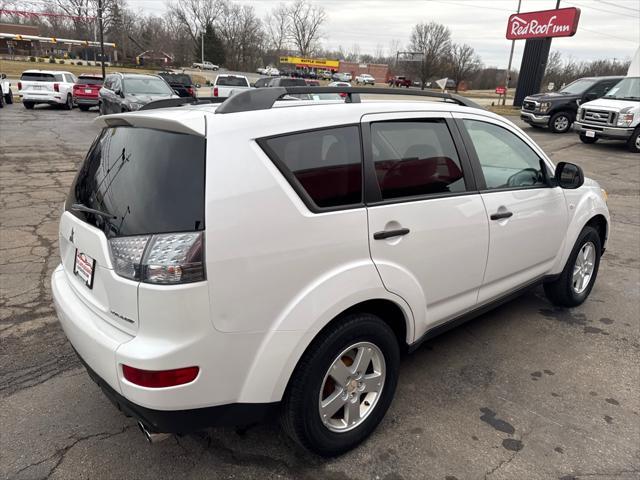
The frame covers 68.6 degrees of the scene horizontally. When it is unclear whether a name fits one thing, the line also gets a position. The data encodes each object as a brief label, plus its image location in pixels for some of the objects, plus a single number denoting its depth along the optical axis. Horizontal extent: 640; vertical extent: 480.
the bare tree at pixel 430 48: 52.03
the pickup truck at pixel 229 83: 19.55
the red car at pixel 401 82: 53.66
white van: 13.58
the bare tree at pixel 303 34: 94.75
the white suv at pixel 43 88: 20.09
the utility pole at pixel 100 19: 30.70
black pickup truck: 16.88
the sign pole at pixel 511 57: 28.23
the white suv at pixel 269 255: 1.85
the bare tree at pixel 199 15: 91.56
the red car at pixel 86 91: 20.86
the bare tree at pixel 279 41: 95.12
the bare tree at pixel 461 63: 53.44
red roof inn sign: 24.41
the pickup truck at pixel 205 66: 78.25
